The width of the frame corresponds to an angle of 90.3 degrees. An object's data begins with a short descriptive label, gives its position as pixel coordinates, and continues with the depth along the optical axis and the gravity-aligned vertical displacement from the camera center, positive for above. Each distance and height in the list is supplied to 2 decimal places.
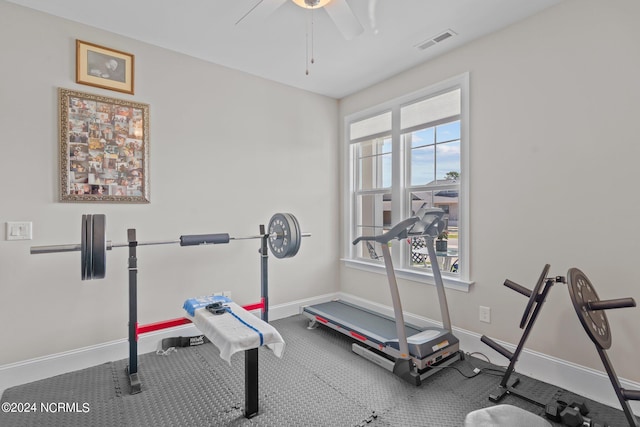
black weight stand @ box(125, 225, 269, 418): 1.99 -0.89
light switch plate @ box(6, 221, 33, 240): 2.31 -0.12
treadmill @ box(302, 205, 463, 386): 2.43 -1.06
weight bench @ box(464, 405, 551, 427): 1.55 -1.02
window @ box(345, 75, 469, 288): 3.00 +0.44
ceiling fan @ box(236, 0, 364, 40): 1.95 +1.26
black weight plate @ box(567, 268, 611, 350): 1.65 -0.52
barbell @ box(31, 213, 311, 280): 1.95 -0.22
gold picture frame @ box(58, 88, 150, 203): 2.50 +0.54
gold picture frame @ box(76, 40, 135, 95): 2.55 +1.22
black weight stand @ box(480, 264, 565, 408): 2.04 -0.91
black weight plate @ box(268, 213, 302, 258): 2.78 -0.20
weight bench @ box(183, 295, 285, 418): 1.92 -0.78
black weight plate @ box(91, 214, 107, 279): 1.97 -0.21
